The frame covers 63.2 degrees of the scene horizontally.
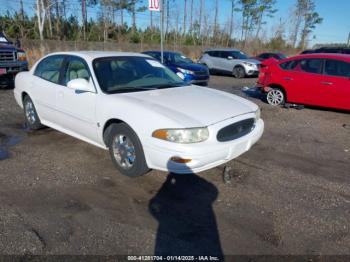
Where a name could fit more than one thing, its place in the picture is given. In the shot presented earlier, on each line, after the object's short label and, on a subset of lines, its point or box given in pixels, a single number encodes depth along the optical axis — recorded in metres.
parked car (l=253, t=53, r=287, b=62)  20.62
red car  7.38
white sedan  3.20
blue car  11.48
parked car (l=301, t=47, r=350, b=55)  14.82
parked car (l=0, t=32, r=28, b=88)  9.71
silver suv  16.35
